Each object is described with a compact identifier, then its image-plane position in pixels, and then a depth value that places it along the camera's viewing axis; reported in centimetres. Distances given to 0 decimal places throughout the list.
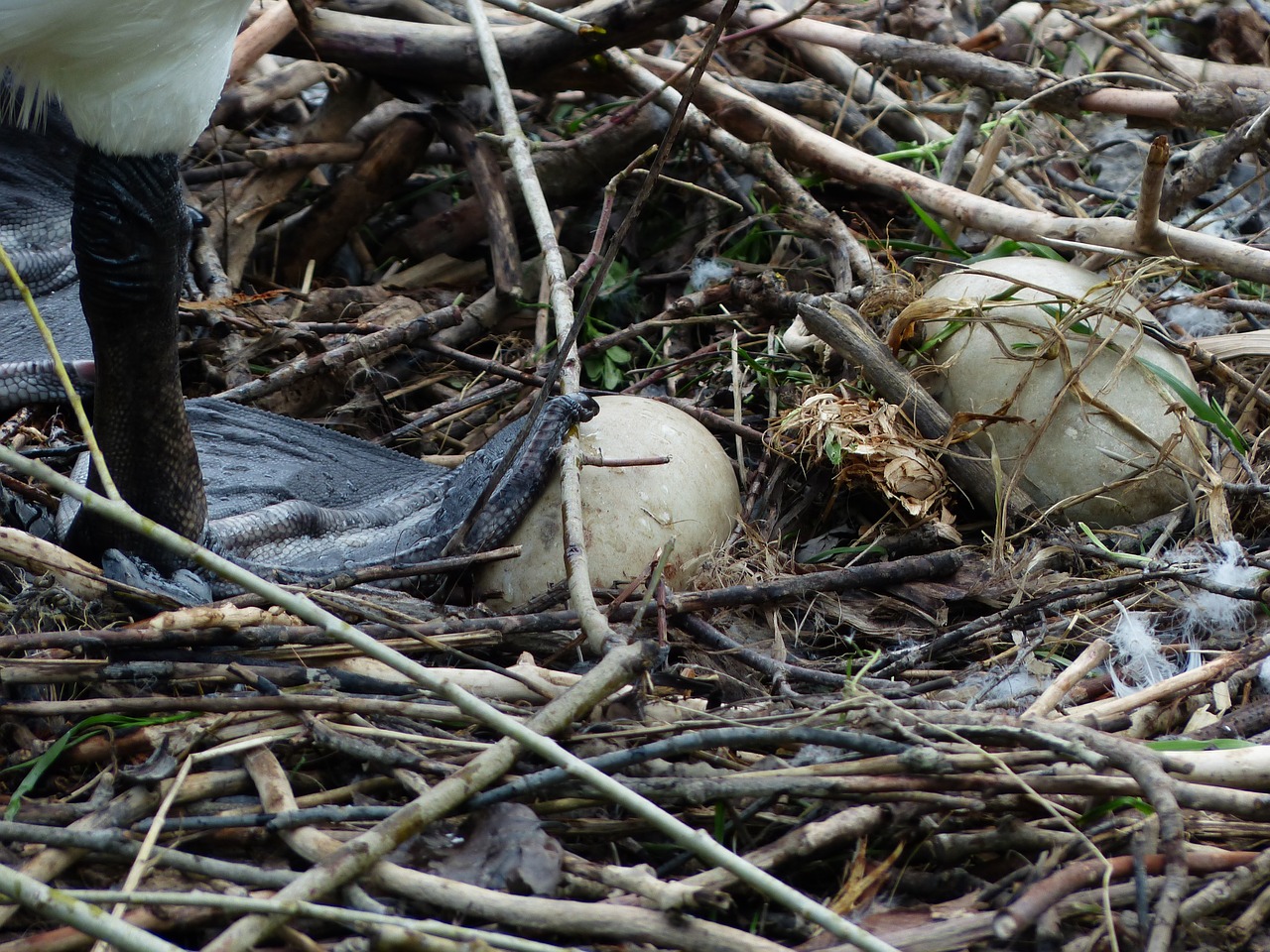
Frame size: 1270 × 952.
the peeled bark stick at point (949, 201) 551
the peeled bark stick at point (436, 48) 714
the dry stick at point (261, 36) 743
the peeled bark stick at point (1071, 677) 378
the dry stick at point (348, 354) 638
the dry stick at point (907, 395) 542
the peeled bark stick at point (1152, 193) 509
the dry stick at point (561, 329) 410
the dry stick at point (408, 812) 275
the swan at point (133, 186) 372
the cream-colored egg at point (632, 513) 510
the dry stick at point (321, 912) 270
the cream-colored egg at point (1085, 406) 534
